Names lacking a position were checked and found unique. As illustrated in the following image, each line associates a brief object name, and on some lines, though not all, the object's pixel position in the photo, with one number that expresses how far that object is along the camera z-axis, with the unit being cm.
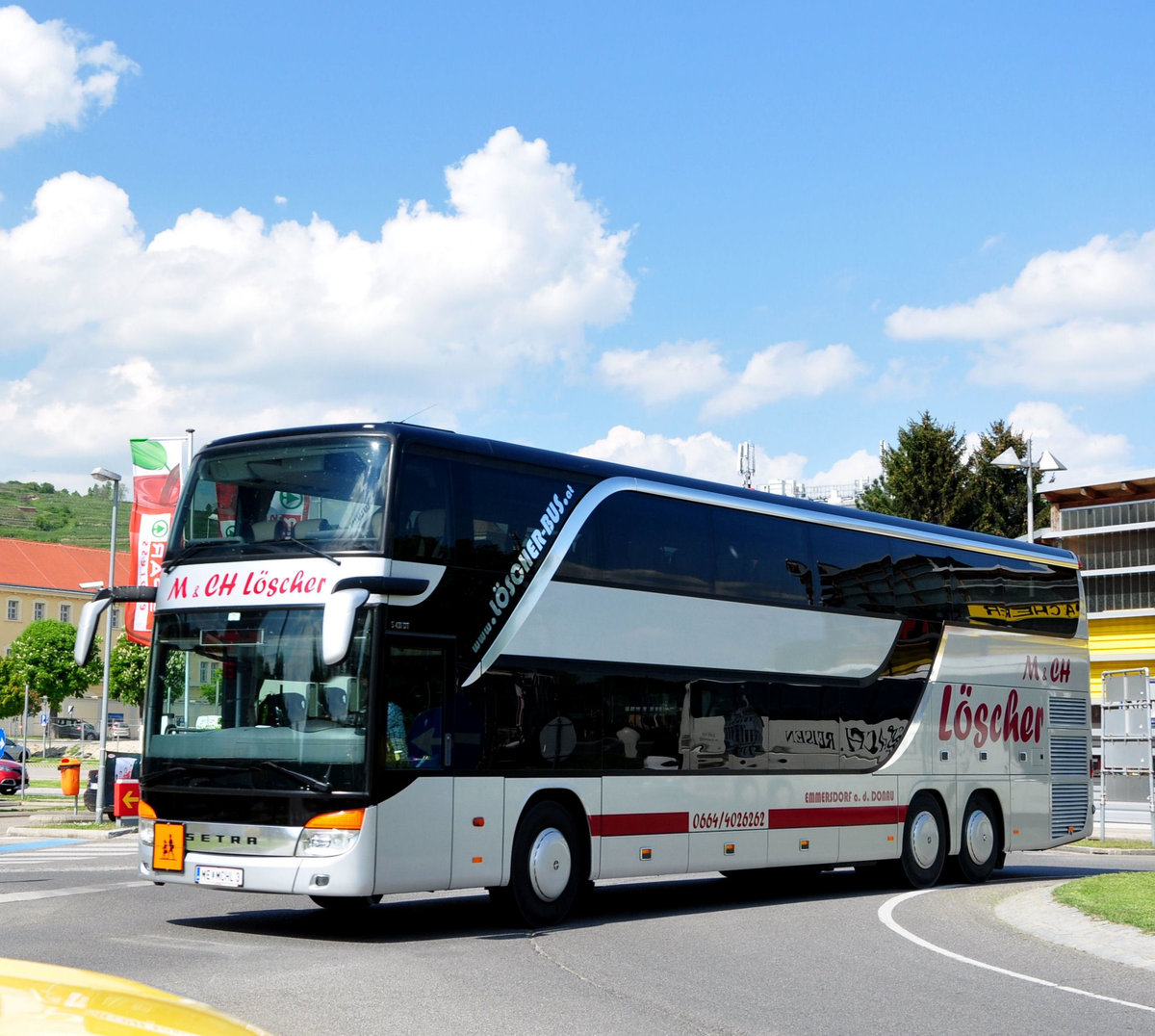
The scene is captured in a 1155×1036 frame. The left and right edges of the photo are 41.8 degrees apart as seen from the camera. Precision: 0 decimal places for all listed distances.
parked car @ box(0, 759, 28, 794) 4456
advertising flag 2914
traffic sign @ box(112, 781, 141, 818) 2875
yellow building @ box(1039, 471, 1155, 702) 5694
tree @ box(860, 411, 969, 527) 6475
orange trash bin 3803
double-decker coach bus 1202
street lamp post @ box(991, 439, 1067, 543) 3178
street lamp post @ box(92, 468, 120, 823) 3131
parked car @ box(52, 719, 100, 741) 10456
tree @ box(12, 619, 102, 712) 8925
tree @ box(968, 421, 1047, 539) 6412
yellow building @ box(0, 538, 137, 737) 11944
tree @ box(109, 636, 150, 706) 7819
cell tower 6681
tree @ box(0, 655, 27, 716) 8994
